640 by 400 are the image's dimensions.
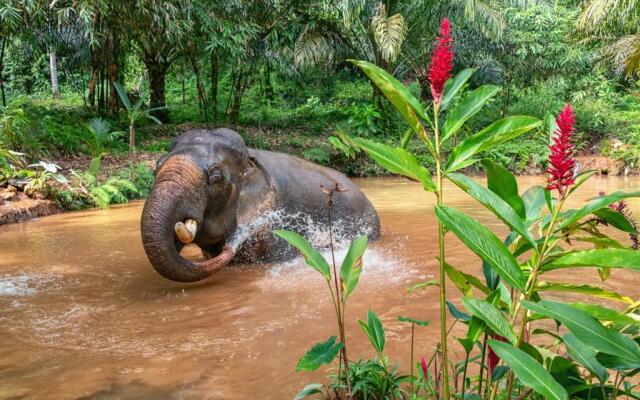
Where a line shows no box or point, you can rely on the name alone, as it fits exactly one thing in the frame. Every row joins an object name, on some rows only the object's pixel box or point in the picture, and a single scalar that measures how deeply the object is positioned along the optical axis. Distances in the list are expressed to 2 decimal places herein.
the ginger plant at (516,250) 1.35
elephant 4.67
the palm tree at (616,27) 14.55
